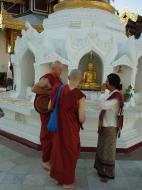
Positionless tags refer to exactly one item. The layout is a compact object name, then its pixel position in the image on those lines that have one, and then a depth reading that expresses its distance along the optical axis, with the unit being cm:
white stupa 296
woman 202
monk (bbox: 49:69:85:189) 190
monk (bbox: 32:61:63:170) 216
